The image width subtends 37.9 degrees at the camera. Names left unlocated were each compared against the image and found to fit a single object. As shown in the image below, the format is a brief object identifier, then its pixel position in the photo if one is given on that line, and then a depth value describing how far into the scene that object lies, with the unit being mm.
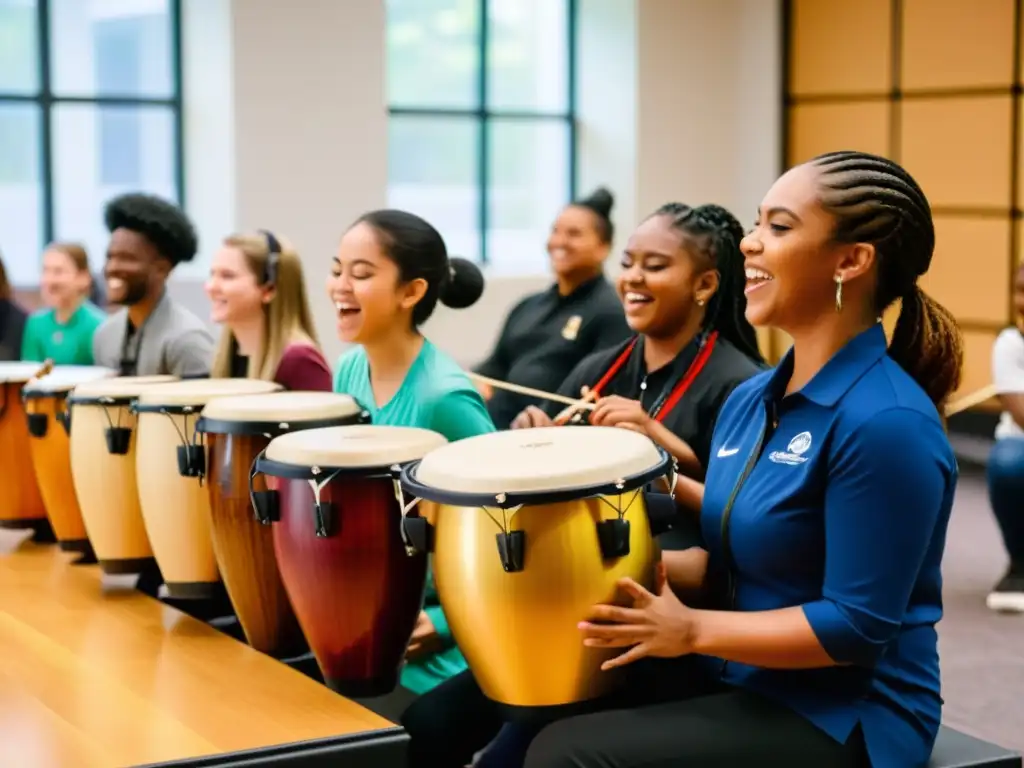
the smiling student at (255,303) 3551
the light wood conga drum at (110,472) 2936
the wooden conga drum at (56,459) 3252
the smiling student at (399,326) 2748
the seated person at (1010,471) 4660
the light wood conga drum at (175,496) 2750
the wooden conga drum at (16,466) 3508
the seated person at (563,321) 4746
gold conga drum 1962
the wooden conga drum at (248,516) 2551
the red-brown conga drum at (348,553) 2287
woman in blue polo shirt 1838
